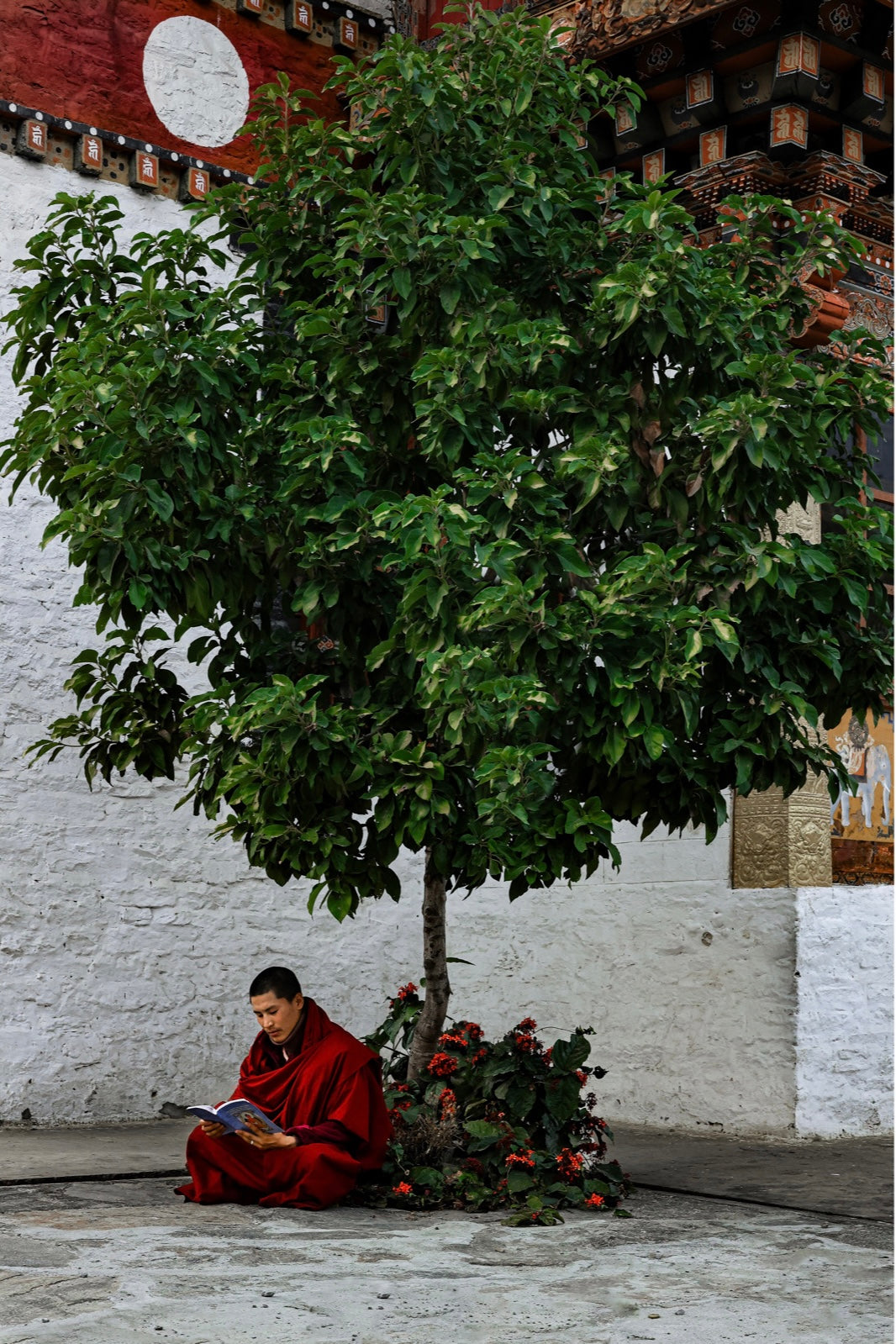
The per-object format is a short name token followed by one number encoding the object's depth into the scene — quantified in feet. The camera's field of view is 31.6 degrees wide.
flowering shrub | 17.08
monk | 16.40
